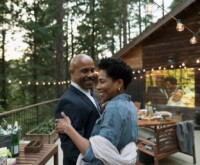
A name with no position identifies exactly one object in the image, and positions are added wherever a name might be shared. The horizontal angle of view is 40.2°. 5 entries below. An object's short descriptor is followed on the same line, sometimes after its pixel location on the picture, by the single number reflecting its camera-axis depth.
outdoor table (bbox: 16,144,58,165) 2.21
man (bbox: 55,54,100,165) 1.77
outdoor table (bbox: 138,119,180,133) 5.17
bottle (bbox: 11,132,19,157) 2.26
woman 1.32
